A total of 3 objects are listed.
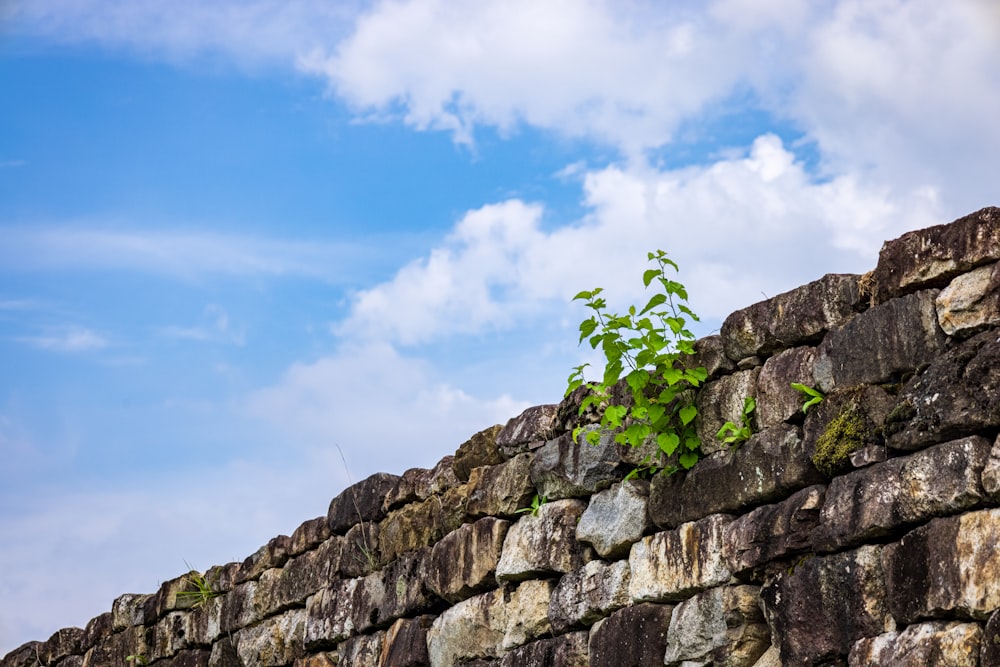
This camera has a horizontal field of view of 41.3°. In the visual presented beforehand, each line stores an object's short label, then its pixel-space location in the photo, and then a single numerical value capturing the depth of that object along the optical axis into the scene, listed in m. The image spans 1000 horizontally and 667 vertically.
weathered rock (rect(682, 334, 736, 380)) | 7.22
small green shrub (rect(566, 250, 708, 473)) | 7.26
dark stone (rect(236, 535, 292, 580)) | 11.73
